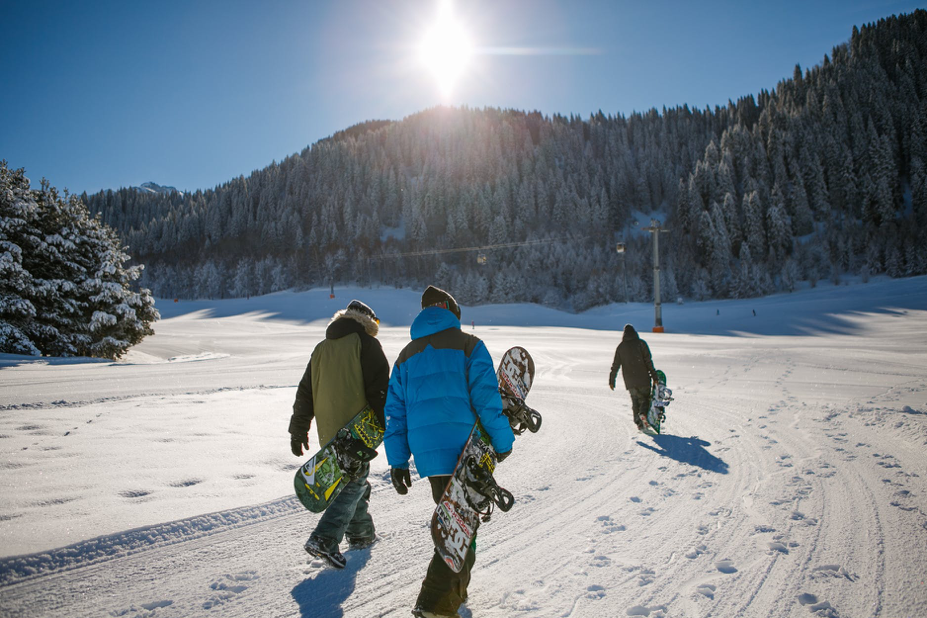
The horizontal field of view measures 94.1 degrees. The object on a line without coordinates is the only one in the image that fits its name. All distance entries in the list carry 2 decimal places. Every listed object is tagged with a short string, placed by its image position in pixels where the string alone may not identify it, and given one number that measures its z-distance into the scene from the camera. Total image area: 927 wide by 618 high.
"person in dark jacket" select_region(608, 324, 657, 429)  6.78
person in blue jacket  2.48
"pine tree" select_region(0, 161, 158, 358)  13.99
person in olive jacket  3.03
